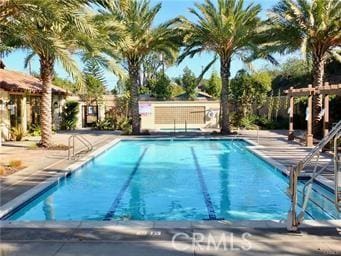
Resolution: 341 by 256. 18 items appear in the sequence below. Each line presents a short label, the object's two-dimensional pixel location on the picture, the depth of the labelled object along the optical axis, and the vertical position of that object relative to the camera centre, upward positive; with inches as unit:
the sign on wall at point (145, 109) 1300.4 +10.3
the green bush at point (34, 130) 1029.2 -39.9
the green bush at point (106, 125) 1264.8 -34.3
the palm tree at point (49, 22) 457.1 +96.8
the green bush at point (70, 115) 1266.0 -6.9
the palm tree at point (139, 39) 964.6 +160.3
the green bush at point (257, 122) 1243.8 -25.9
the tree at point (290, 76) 1801.4 +161.0
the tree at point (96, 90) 1300.9 +68.1
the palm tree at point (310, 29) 803.4 +150.2
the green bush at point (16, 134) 901.8 -42.5
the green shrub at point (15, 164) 534.3 -60.2
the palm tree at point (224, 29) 951.0 +174.9
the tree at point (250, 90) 1360.7 +68.6
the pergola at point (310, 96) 685.1 +28.8
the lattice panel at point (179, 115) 1344.7 -7.0
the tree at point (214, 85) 2037.4 +124.3
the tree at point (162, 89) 1781.9 +95.1
